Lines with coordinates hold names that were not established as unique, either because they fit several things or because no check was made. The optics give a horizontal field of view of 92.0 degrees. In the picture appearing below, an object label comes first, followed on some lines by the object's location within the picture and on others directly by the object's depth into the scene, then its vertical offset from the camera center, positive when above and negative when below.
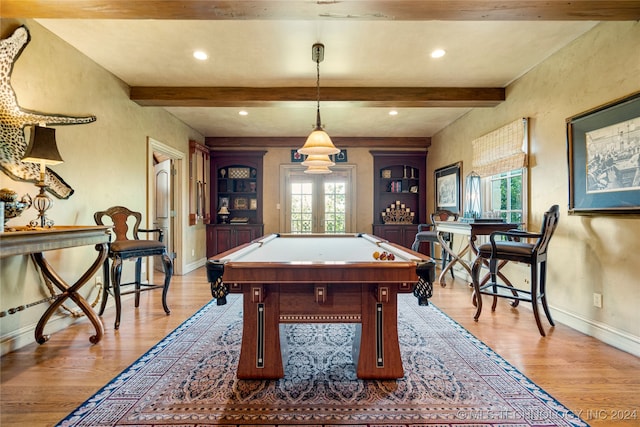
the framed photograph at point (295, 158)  6.52 +1.16
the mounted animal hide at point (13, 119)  2.30 +0.75
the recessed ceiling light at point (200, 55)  3.00 +1.56
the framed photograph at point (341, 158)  6.67 +1.17
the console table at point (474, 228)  3.41 -0.19
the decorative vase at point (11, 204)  2.08 +0.07
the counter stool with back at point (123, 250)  2.85 -0.36
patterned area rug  1.60 -1.06
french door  6.70 +0.22
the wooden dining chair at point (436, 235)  4.82 -0.38
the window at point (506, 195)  3.68 +0.20
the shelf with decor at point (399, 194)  6.58 +0.39
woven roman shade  3.49 +0.77
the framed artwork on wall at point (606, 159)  2.31 +0.42
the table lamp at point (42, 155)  2.25 +0.44
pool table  1.71 -0.52
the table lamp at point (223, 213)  6.61 -0.01
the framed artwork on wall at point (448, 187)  5.20 +0.43
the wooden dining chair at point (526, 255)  2.67 -0.41
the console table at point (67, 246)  2.10 -0.31
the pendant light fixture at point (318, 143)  2.85 +0.64
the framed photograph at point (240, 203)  6.78 +0.21
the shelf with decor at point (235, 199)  6.48 +0.30
